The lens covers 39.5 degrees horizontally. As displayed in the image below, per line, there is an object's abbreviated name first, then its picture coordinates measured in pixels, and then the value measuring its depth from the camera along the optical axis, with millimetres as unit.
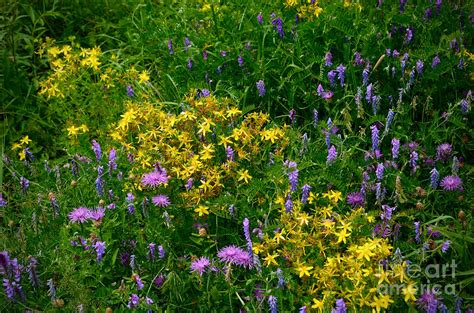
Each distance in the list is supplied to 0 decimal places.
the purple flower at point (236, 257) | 2418
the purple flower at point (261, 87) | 3227
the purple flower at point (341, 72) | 3148
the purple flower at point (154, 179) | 2557
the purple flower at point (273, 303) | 2227
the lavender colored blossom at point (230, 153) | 2686
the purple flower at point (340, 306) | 2123
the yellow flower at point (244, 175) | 2647
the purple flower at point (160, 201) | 2572
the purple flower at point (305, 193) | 2550
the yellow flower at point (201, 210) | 2549
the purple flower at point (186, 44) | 3586
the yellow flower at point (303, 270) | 2318
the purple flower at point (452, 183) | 2738
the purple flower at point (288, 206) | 2479
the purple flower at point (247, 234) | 2406
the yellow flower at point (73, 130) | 3092
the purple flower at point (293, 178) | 2568
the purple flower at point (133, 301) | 2333
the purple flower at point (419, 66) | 3133
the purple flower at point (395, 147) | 2778
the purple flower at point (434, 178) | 2638
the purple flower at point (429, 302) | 2196
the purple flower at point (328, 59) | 3227
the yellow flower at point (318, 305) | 2213
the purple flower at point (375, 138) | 2746
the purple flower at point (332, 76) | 3189
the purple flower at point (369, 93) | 3020
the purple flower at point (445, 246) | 2391
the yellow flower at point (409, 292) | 2119
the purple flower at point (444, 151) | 2916
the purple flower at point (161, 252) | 2486
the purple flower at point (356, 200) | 2697
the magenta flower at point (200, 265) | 2408
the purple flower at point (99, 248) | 2469
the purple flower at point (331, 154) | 2699
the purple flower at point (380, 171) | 2664
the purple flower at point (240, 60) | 3385
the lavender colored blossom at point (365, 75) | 3121
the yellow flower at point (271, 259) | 2350
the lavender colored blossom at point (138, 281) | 2377
